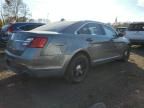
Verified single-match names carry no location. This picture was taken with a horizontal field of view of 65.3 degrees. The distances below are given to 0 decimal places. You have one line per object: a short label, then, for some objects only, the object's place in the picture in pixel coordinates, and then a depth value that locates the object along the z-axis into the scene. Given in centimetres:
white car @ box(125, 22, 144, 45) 668
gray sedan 233
